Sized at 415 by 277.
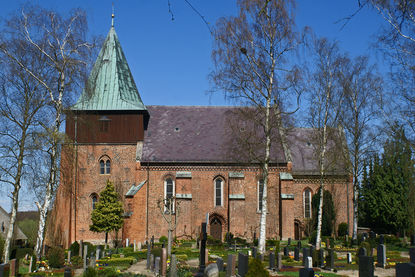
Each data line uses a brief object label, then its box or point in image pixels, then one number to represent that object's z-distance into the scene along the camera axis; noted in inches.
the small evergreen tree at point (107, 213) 1094.4
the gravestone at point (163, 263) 676.1
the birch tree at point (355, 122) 1025.5
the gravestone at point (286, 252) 846.5
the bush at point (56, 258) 791.7
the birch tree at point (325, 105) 992.9
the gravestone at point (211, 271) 536.8
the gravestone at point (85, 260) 745.7
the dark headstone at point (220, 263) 607.0
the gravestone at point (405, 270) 398.9
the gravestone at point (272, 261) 701.9
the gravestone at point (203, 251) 583.1
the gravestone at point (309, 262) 614.9
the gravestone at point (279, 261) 692.7
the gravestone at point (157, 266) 699.9
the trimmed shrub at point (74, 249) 944.1
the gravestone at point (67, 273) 516.7
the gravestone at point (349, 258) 750.7
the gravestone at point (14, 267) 649.0
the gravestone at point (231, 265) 588.1
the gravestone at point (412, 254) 662.5
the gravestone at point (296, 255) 791.7
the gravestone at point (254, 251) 777.5
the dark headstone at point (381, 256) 709.3
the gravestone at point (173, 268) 599.2
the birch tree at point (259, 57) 783.1
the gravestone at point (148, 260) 775.8
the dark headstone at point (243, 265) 553.3
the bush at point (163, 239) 1176.3
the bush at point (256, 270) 443.5
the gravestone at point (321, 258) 716.4
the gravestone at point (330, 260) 695.1
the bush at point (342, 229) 1283.2
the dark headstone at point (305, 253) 706.8
